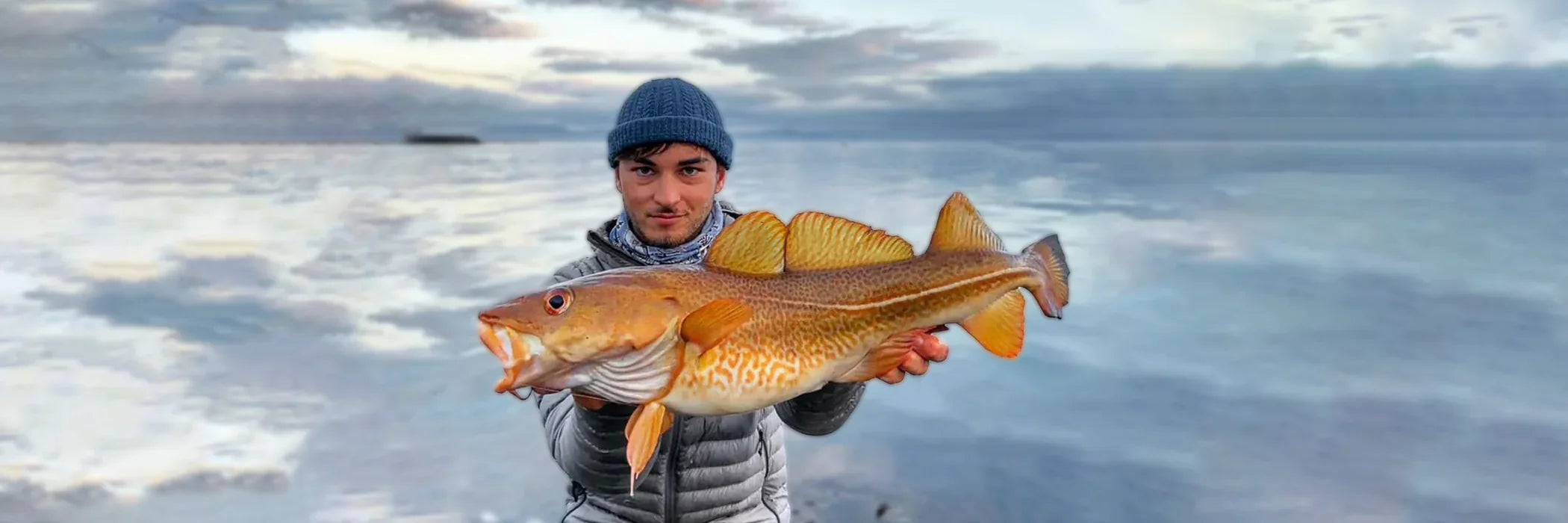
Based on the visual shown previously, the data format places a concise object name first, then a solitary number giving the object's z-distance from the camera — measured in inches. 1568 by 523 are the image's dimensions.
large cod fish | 88.7
